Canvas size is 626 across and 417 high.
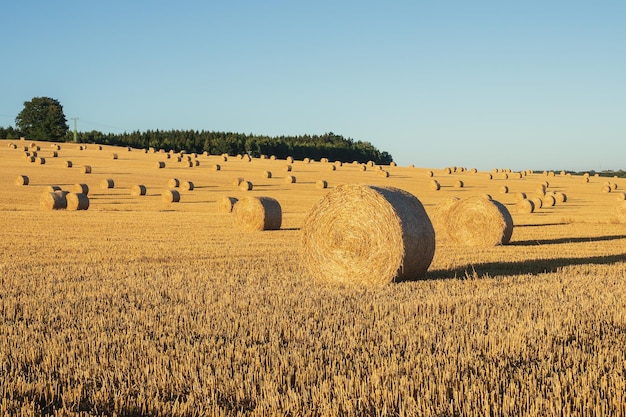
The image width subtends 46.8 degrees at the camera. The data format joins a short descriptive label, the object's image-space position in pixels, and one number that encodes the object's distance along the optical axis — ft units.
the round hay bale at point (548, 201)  131.23
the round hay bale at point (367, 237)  39.14
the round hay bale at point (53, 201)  103.03
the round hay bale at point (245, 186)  151.94
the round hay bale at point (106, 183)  143.33
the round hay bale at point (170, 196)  120.26
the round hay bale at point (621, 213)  88.58
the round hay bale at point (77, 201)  103.39
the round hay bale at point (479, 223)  64.13
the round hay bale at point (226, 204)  103.40
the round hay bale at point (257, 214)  79.00
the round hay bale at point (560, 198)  140.36
